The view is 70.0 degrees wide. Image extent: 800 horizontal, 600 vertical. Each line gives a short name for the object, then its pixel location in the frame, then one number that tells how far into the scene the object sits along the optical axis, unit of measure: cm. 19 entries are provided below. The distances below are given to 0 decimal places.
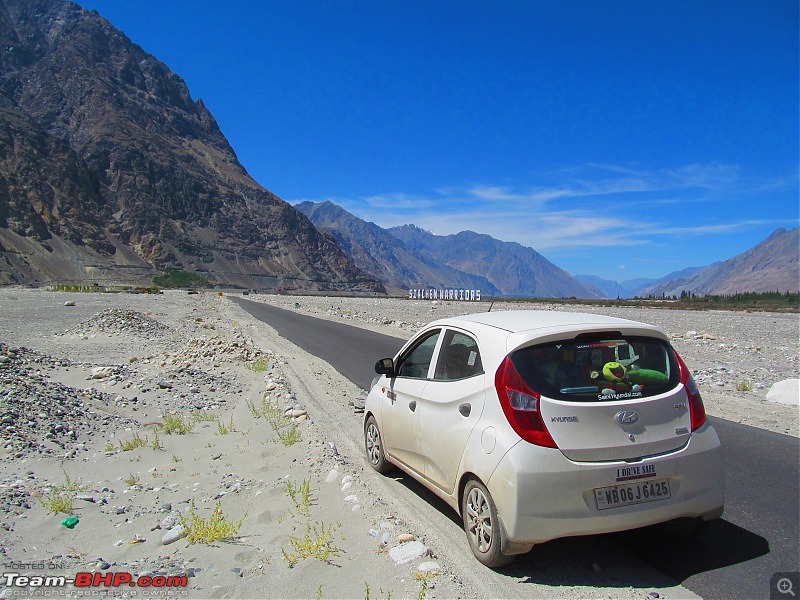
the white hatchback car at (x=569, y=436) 396
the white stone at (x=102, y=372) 1238
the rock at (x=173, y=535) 491
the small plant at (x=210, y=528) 485
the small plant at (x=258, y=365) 1459
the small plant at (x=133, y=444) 770
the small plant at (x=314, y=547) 443
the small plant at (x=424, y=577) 391
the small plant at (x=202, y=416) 940
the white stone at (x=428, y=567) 418
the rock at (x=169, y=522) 525
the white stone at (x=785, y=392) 1043
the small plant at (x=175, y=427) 862
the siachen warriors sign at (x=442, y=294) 12690
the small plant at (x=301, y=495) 555
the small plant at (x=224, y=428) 859
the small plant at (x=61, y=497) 547
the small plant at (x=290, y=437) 787
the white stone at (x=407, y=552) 437
